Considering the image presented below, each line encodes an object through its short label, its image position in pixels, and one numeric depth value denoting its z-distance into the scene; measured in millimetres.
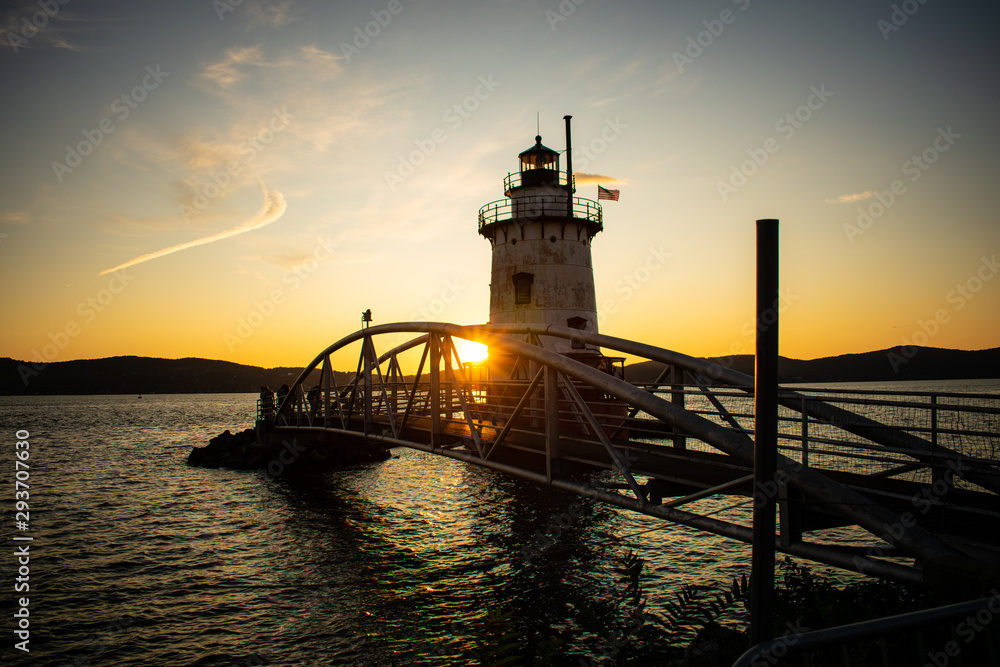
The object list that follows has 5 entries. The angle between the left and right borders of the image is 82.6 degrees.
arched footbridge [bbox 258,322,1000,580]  6062
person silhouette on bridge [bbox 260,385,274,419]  33281
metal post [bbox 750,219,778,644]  3178
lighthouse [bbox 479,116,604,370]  30797
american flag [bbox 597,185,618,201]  30562
